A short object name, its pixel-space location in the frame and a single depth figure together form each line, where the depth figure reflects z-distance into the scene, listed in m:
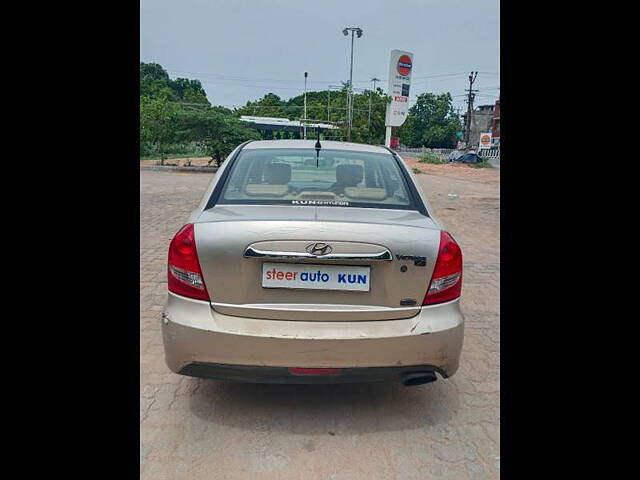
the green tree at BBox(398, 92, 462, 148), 69.81
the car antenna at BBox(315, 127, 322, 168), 3.09
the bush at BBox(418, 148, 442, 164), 38.28
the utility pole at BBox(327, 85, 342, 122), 48.44
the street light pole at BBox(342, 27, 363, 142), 32.25
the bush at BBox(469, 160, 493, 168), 34.56
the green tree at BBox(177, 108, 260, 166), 22.73
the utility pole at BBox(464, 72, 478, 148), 55.22
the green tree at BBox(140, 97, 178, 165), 23.89
